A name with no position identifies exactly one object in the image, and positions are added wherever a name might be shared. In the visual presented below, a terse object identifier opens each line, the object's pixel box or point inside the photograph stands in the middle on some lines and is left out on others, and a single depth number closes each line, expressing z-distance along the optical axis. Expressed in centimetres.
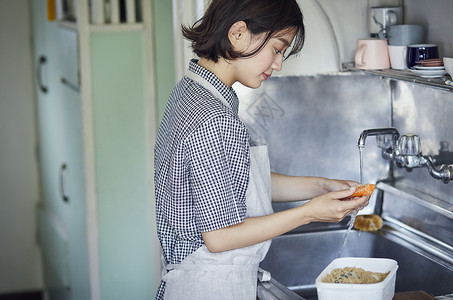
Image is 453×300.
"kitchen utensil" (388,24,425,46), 310
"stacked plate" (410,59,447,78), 288
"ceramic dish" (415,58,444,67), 289
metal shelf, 283
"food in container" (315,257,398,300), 253
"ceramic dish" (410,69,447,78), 288
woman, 252
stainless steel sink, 308
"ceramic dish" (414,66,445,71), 288
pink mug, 318
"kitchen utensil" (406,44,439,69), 298
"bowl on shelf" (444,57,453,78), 278
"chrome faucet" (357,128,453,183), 297
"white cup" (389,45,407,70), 310
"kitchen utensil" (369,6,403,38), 323
